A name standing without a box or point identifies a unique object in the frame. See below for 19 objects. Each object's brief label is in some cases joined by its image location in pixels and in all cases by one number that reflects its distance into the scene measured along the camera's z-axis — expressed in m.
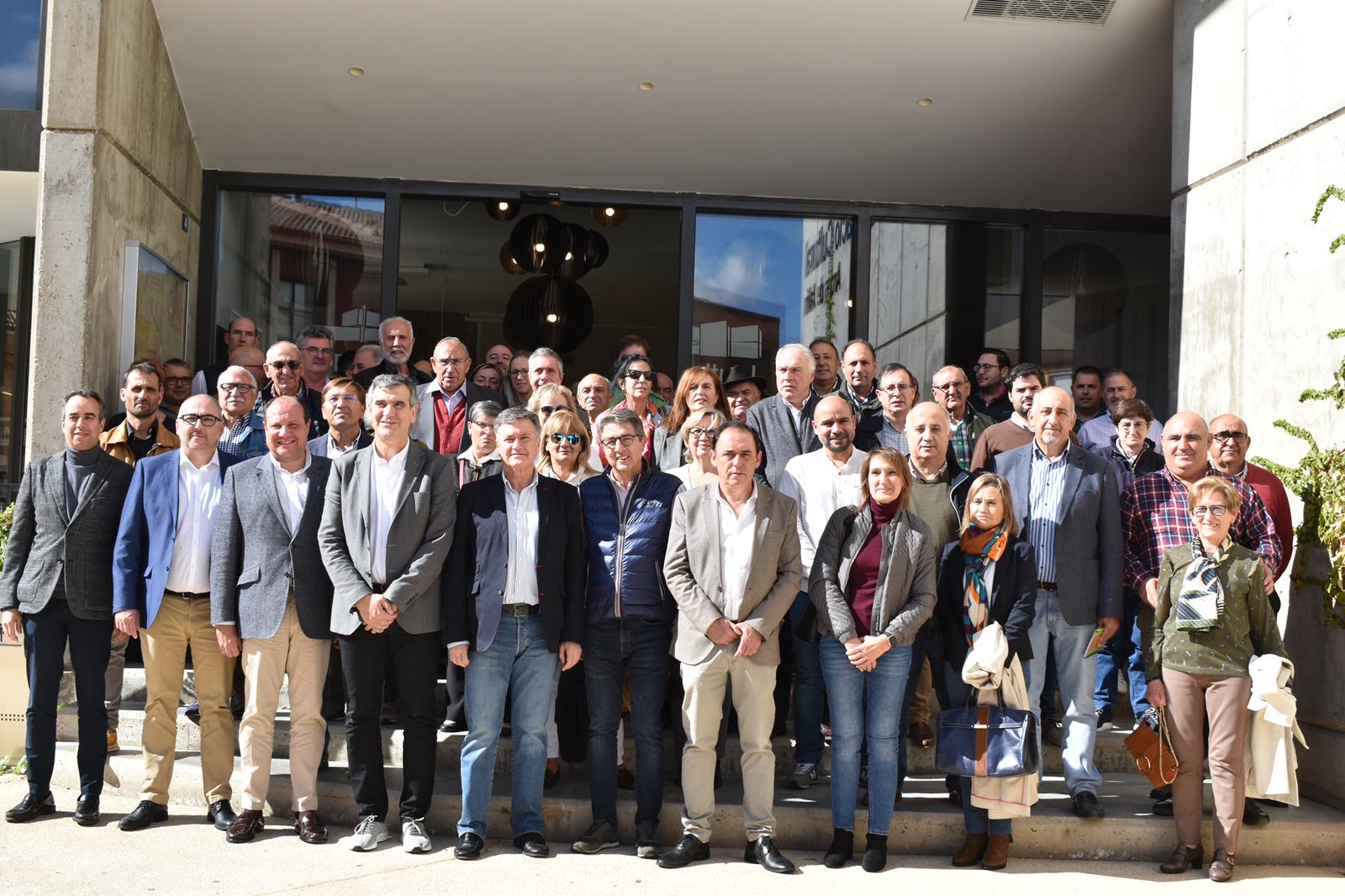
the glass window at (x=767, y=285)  9.62
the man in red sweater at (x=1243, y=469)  5.45
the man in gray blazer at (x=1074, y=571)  5.15
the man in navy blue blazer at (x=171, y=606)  5.09
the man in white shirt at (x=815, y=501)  5.33
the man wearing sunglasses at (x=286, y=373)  6.57
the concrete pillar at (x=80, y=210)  6.72
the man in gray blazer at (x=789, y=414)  5.97
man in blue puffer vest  4.88
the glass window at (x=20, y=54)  7.37
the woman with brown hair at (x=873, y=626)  4.79
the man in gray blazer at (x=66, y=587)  5.16
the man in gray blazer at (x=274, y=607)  4.91
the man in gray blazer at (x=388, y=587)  4.80
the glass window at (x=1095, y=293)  9.63
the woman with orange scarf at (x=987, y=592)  4.88
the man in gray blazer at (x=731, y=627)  4.77
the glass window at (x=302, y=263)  9.21
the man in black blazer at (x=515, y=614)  4.79
